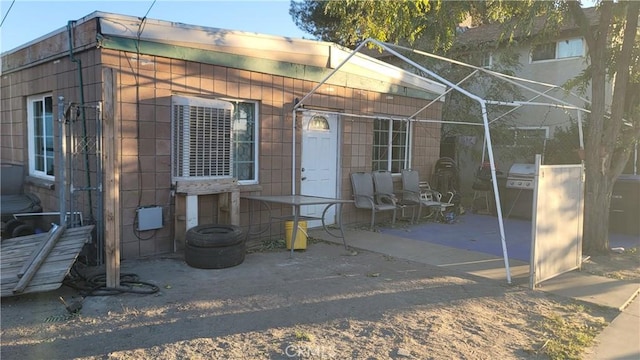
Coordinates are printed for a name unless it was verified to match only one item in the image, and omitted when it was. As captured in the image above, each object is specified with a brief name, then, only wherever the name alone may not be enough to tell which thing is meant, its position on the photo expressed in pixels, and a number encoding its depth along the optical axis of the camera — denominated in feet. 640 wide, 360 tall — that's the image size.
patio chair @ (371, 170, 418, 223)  30.99
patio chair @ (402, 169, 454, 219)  32.63
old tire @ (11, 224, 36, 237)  22.03
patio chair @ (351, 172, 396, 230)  29.40
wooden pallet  14.35
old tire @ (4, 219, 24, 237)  22.34
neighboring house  45.37
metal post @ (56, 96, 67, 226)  17.17
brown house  19.35
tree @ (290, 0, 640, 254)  23.04
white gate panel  17.54
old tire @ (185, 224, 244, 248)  18.97
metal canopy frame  18.15
